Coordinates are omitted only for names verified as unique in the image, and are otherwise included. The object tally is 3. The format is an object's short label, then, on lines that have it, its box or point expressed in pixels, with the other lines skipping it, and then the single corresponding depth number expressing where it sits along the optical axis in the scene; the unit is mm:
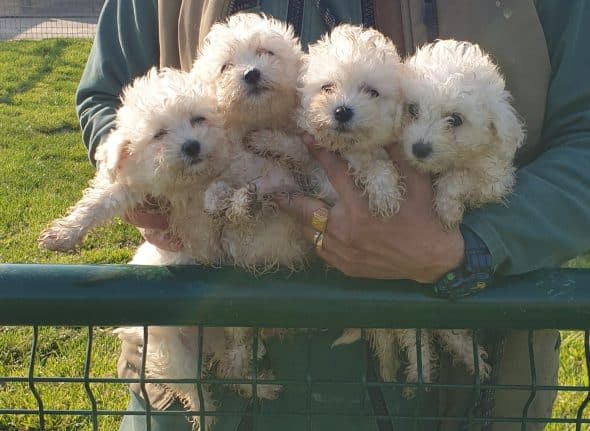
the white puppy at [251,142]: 1938
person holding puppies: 1783
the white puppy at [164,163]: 1984
